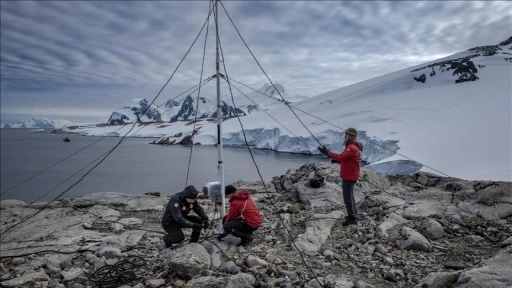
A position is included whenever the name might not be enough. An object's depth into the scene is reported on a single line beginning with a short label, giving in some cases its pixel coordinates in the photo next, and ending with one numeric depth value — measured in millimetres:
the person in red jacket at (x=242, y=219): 6250
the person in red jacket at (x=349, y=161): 6742
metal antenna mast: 6731
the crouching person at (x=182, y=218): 6035
